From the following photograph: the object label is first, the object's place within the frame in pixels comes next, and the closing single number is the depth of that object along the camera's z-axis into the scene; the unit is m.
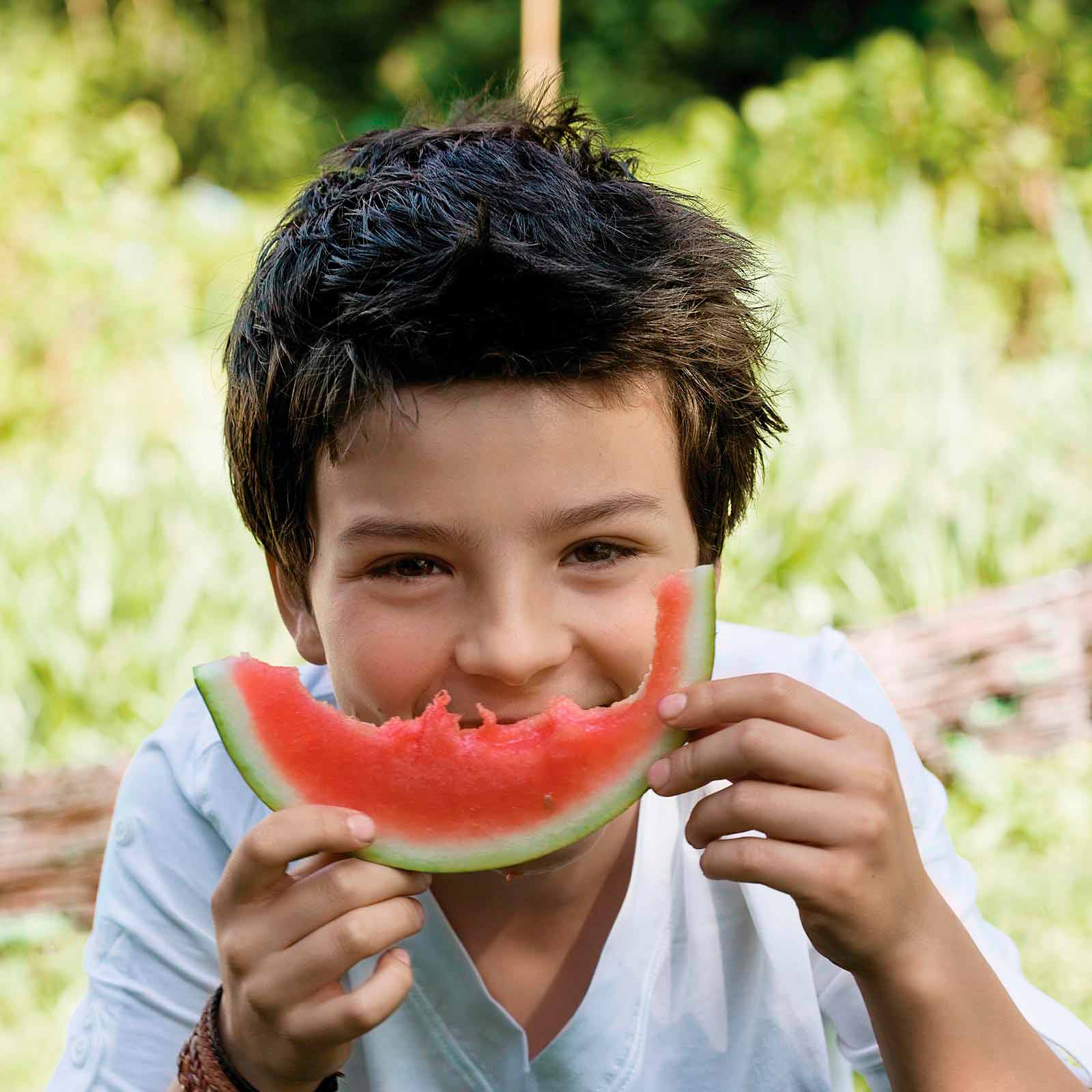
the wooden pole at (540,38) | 6.02
